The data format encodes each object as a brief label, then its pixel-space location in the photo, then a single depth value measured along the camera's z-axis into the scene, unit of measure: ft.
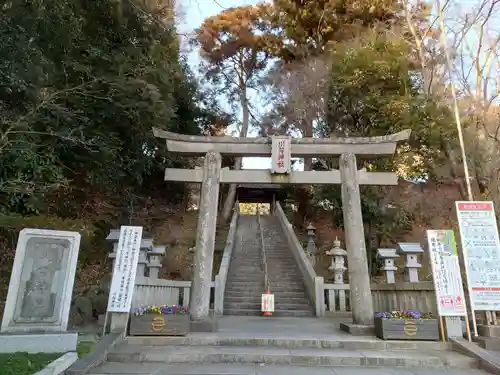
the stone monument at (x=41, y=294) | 15.98
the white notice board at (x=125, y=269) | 20.71
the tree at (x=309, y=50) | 56.13
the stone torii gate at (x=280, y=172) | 24.41
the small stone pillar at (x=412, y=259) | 26.71
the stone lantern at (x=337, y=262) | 35.65
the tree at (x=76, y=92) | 21.45
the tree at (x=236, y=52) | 79.71
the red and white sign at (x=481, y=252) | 20.26
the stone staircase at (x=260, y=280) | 34.55
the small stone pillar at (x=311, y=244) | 47.33
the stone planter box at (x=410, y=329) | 20.03
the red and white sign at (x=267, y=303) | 32.01
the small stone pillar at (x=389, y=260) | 29.14
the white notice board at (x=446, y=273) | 20.59
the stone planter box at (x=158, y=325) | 20.27
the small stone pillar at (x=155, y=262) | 27.45
